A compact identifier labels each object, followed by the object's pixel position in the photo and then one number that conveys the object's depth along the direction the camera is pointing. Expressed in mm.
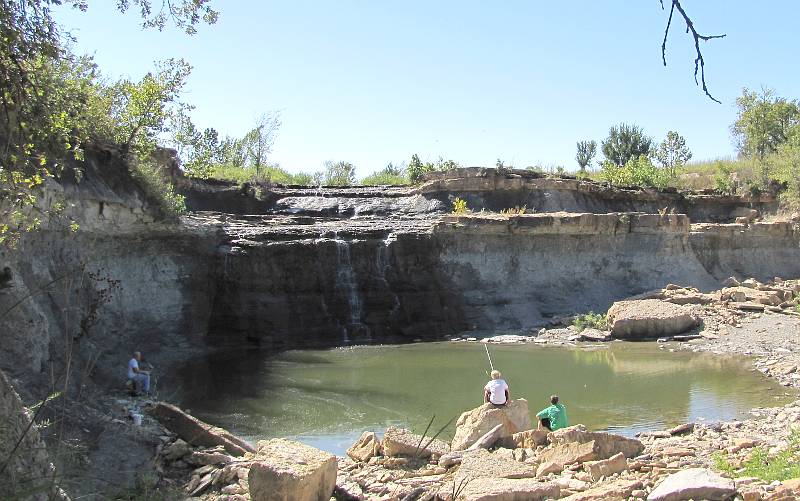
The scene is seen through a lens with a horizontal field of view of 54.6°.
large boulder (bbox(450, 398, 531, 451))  11461
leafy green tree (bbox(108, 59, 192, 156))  23109
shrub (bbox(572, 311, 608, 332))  26016
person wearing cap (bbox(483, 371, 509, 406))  12141
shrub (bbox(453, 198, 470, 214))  31823
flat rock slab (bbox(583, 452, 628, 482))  8453
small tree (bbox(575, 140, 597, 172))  71156
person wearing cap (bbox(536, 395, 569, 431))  12055
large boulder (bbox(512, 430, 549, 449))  10648
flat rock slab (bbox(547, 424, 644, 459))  9570
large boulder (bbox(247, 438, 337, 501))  7590
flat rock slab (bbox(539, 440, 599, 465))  9055
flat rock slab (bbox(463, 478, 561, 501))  7559
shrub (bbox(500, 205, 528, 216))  31123
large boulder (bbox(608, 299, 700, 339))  24781
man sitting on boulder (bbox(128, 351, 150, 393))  15891
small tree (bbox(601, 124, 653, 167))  68750
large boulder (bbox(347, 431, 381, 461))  10867
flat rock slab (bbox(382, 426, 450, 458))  10398
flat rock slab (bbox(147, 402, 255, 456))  10711
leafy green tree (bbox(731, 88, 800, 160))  49969
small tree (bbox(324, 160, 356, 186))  56522
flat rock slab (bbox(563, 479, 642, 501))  7371
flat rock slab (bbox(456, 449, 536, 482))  8781
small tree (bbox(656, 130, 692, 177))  51353
